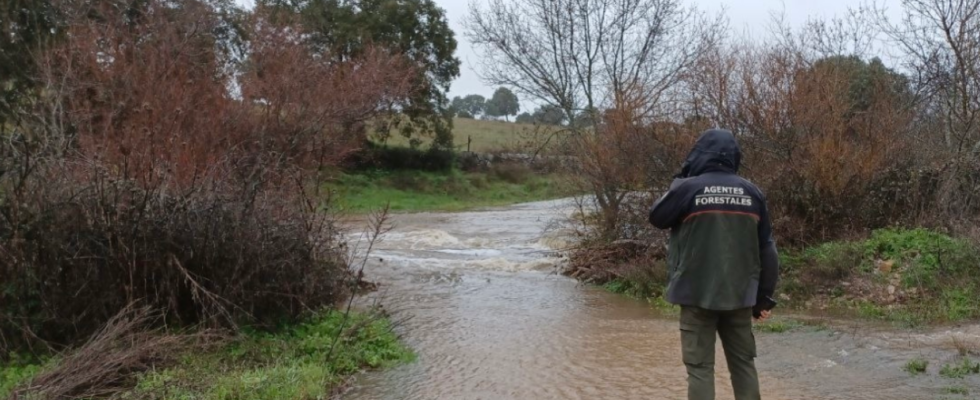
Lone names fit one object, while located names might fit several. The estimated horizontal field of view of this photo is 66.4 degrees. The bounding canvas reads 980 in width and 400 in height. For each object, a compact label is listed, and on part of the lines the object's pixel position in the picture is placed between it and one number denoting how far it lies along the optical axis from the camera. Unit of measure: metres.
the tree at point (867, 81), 13.79
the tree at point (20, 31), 20.85
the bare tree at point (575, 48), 19.62
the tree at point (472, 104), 87.00
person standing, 4.54
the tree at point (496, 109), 70.04
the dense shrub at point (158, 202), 7.42
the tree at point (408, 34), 37.25
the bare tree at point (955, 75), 12.76
